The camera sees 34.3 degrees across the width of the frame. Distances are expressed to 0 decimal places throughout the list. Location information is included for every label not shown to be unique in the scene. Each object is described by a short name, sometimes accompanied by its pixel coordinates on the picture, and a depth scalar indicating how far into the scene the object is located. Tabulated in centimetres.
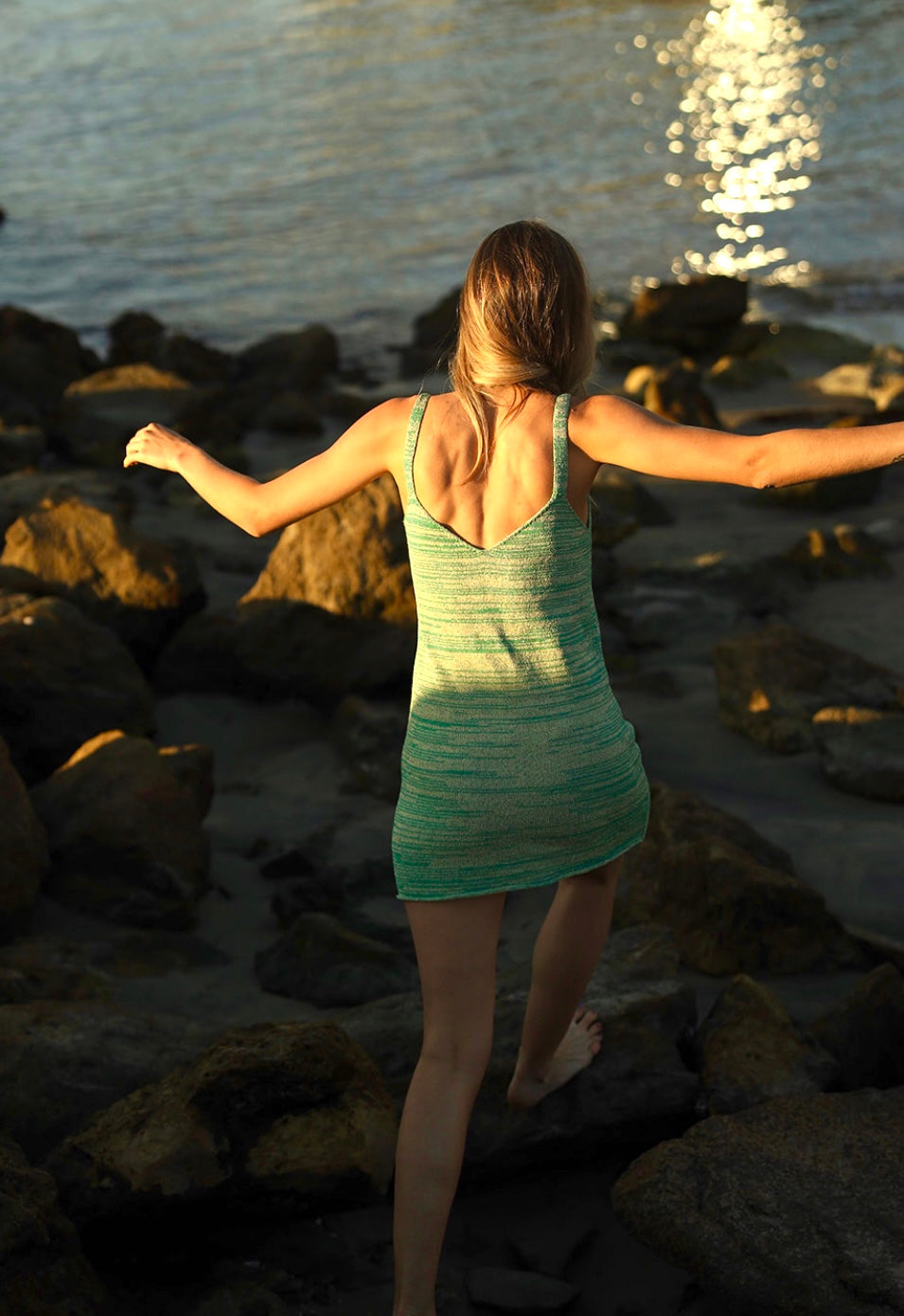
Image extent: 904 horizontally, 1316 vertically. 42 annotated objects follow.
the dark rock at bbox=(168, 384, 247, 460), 1055
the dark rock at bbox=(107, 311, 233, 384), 1312
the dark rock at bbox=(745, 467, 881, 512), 850
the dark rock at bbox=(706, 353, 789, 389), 1225
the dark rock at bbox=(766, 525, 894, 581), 741
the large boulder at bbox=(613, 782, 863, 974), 418
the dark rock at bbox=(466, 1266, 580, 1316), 297
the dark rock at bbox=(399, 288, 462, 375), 1347
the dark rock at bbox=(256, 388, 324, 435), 1120
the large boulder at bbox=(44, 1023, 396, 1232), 300
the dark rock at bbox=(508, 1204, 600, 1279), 312
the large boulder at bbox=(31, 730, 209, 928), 457
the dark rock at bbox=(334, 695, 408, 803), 544
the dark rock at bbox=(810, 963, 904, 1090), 359
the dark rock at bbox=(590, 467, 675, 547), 827
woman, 277
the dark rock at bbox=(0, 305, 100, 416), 1209
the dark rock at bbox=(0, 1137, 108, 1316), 269
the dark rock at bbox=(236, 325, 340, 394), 1273
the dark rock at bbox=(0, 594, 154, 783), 538
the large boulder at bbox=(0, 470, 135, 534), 705
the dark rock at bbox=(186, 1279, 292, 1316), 291
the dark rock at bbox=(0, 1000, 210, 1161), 330
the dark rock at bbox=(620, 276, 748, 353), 1395
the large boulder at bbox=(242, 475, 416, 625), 611
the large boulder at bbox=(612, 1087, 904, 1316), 279
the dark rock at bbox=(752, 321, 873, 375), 1314
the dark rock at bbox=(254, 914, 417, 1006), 414
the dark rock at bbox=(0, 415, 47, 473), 940
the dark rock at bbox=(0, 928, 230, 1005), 399
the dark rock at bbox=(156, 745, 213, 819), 505
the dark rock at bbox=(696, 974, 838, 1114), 346
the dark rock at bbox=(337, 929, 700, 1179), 338
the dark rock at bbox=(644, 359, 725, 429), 1059
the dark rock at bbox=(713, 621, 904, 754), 564
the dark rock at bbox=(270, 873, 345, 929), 461
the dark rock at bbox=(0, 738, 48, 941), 432
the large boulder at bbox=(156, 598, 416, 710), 602
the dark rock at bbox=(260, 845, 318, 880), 489
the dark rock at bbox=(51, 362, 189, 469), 1004
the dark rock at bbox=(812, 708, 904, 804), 514
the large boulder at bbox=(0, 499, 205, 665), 630
